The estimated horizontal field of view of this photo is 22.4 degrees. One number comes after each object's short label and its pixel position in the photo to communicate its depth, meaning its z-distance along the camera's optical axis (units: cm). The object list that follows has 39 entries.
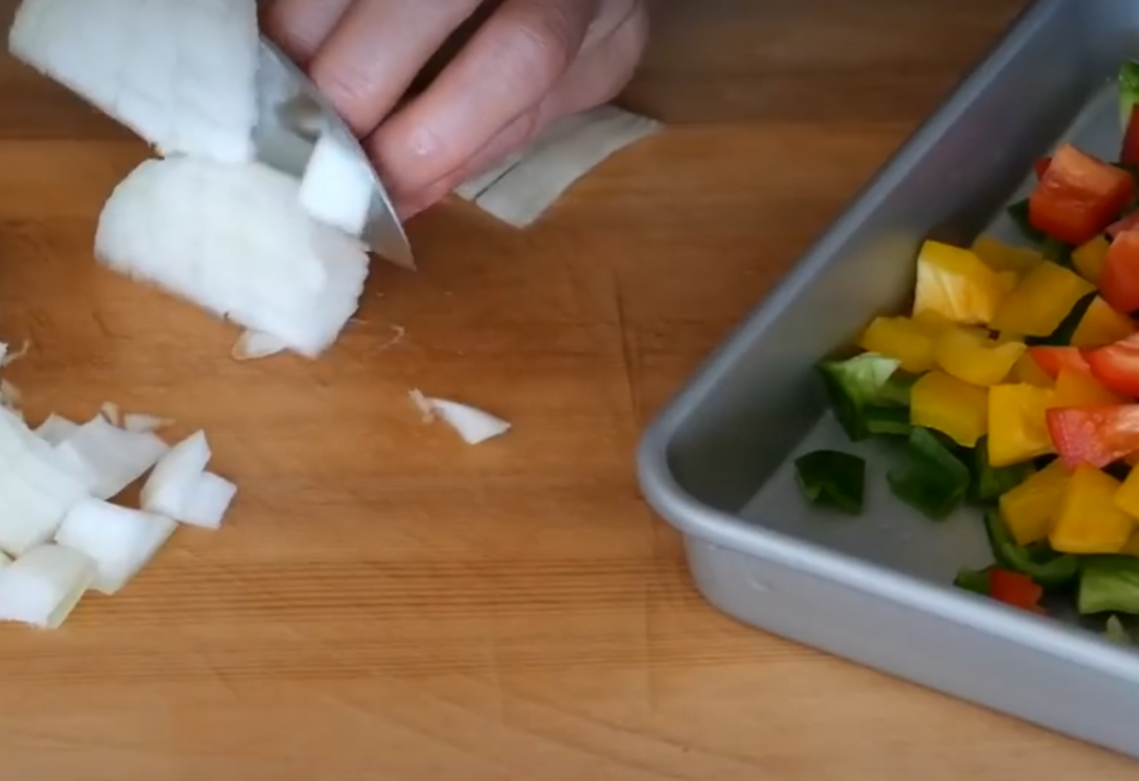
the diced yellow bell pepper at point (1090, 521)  62
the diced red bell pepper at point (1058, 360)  64
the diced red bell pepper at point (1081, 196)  69
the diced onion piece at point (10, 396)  68
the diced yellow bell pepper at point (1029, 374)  65
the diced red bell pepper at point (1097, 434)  63
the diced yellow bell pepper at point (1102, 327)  66
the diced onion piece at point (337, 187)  66
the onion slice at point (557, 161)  72
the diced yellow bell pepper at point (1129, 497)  62
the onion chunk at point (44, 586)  63
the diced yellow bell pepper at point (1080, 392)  64
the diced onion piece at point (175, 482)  65
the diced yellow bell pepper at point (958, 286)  68
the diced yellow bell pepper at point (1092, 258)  68
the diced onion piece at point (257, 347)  69
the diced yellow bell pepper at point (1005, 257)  69
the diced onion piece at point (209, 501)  65
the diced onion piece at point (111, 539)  64
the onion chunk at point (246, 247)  68
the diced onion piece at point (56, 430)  67
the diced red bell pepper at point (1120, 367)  64
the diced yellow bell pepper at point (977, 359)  65
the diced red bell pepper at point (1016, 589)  61
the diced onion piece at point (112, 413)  67
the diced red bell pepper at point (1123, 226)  67
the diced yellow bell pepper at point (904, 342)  67
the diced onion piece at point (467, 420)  67
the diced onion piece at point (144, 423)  67
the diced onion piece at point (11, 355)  69
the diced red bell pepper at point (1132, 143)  71
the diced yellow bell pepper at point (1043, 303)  67
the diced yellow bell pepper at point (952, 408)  65
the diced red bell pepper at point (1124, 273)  66
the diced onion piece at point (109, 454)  66
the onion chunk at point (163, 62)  67
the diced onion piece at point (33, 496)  64
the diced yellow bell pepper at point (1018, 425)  64
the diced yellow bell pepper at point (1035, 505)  63
